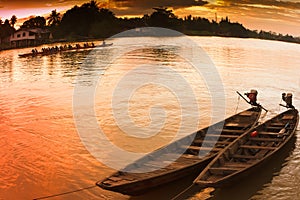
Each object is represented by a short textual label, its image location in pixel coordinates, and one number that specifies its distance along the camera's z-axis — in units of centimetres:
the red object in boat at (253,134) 1143
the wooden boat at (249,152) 822
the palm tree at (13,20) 7038
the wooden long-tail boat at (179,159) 781
